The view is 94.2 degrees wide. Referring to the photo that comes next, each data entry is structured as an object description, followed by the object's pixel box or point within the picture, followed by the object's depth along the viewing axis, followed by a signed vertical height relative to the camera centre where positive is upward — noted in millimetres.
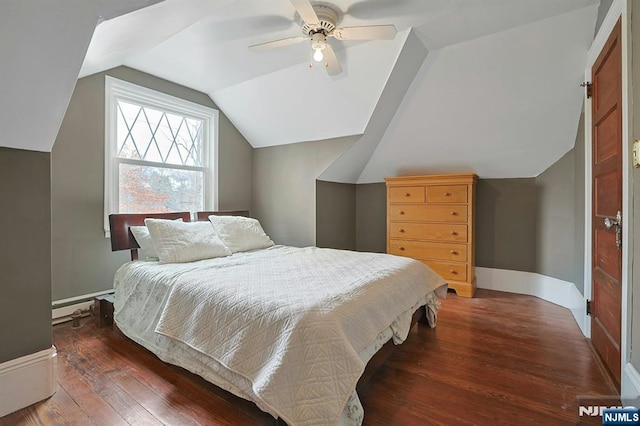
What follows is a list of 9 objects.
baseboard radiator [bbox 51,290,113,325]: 2610 -876
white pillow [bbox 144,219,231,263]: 2505 -275
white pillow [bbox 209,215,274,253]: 3086 -243
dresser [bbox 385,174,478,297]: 3500 -155
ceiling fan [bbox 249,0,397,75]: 1983 +1231
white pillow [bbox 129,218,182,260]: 2661 -266
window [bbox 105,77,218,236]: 3005 +675
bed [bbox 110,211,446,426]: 1257 -590
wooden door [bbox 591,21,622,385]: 1675 +63
